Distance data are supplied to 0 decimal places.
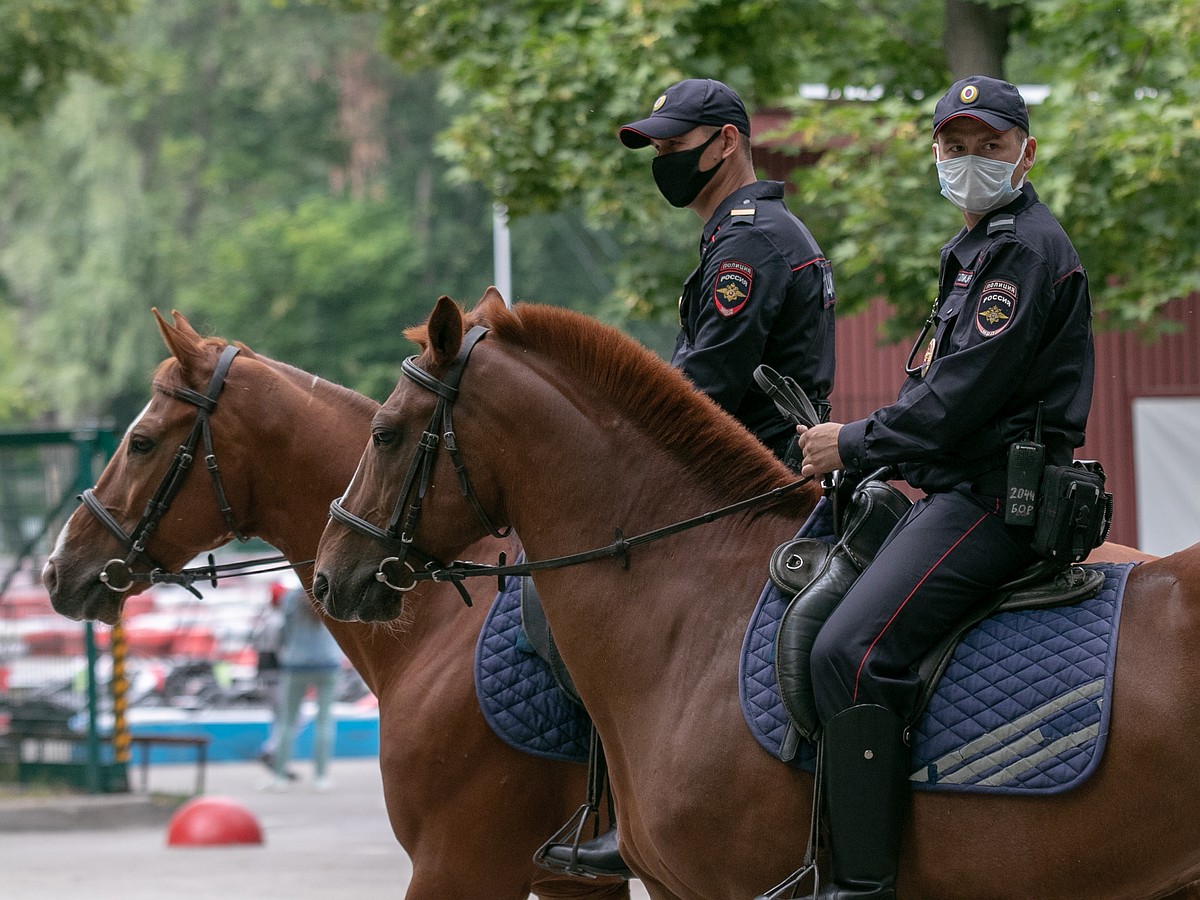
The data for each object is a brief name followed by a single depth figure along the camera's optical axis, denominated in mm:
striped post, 24859
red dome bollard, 21516
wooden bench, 25703
